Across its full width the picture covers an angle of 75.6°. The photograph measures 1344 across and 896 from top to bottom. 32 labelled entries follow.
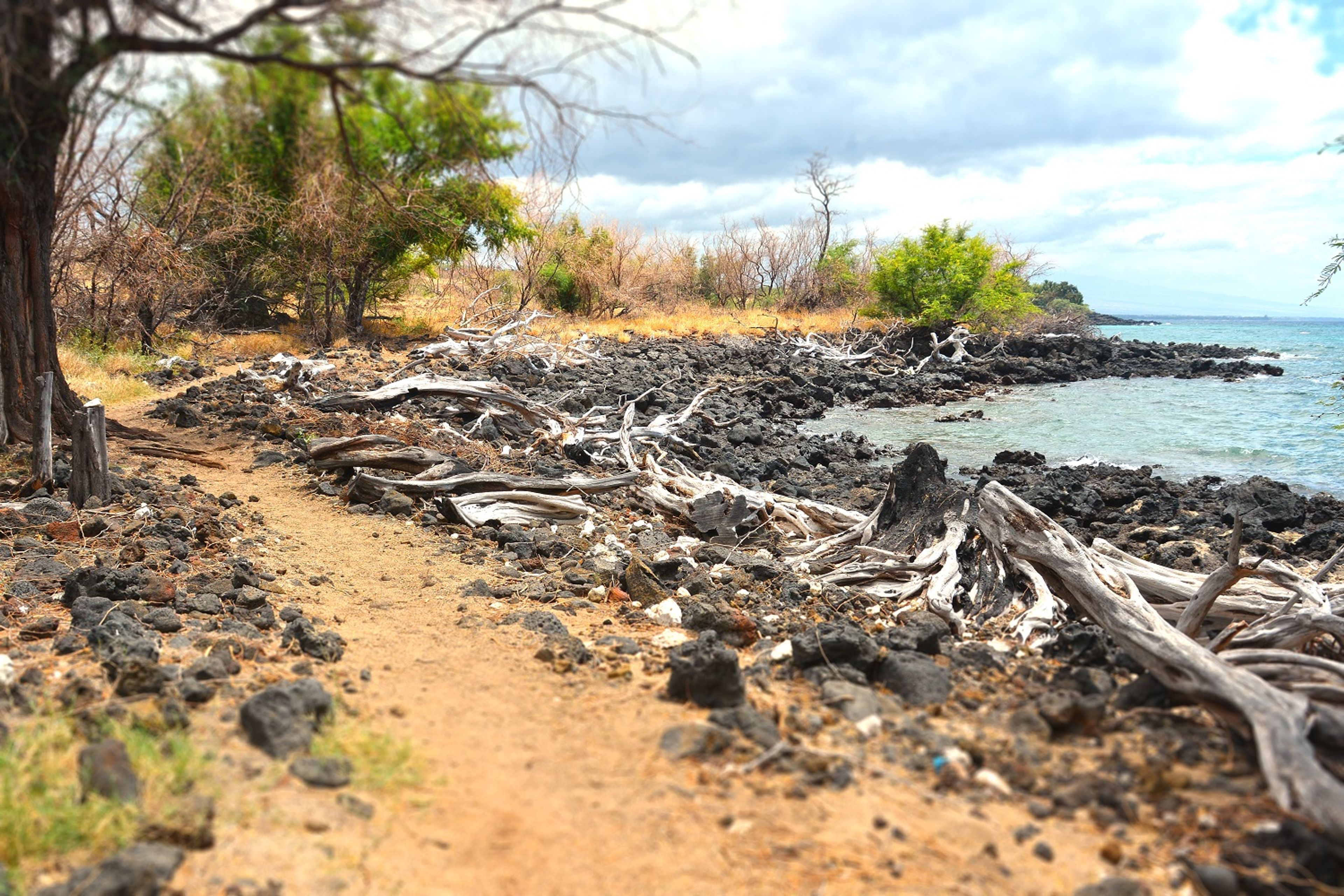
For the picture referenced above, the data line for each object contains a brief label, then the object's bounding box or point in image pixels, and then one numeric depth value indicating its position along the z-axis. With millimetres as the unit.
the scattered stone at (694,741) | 3420
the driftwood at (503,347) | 17672
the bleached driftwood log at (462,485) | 7914
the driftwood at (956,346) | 29188
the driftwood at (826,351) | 28000
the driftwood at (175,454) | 8805
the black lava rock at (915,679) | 3951
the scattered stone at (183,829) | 2670
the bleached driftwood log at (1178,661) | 2766
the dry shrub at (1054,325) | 39375
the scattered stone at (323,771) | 3100
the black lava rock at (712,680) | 3811
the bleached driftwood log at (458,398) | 11148
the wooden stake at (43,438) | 6555
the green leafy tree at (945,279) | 33219
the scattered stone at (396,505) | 7695
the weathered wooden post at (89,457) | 6398
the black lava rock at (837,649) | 4211
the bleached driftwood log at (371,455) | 8398
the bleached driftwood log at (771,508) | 7816
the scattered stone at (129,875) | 2385
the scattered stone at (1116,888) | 2518
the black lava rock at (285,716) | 3293
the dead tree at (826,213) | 45375
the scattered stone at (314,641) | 4395
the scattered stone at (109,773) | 2797
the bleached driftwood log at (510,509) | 7473
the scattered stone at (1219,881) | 2527
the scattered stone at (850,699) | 3771
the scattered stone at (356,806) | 2959
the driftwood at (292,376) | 12711
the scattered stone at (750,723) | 3480
